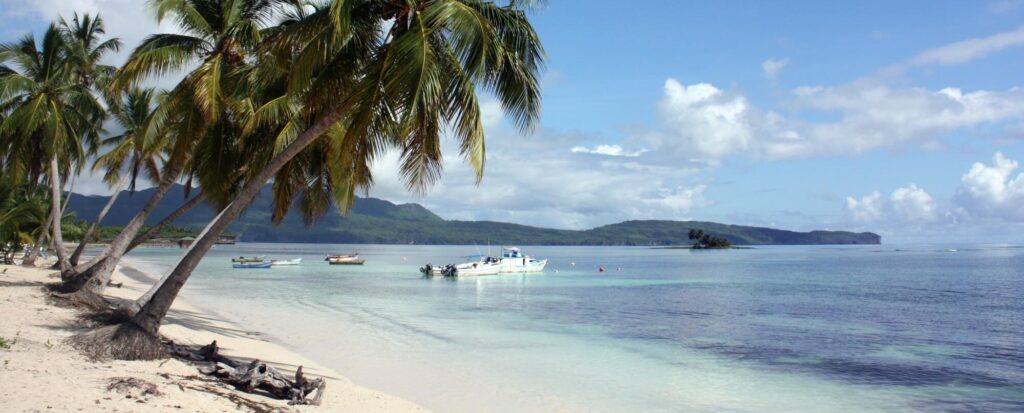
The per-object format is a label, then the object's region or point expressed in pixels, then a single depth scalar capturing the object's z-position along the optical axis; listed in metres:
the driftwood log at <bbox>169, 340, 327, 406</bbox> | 8.45
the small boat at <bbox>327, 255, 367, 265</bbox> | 67.38
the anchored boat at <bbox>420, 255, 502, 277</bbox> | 47.84
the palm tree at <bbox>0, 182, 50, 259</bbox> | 27.59
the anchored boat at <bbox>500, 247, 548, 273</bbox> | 53.29
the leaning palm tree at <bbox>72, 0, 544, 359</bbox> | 8.45
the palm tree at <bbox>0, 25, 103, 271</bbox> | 17.33
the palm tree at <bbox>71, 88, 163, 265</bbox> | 20.97
